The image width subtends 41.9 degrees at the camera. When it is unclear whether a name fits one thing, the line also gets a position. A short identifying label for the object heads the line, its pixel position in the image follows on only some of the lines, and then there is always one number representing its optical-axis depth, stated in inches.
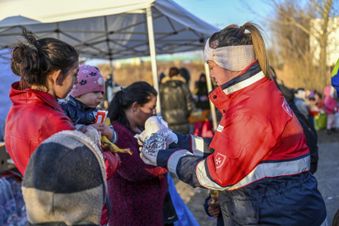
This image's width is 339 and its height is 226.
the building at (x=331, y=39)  575.4
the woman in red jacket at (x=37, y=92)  67.3
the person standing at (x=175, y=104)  340.8
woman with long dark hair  107.3
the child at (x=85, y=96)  102.6
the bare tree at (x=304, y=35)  577.3
